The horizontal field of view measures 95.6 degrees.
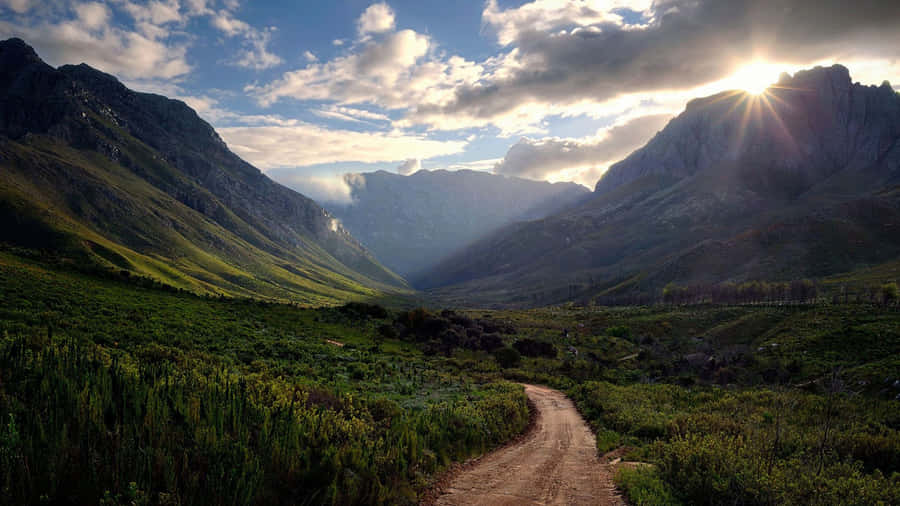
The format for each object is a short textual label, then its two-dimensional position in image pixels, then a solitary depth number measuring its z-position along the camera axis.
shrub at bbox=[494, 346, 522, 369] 47.56
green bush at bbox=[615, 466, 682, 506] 10.19
